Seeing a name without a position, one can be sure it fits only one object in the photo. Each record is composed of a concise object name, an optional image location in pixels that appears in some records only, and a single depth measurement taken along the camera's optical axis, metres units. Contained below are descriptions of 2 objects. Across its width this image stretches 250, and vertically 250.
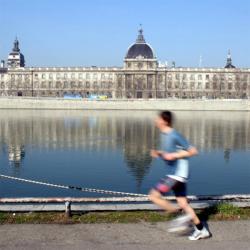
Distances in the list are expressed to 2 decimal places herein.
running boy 7.27
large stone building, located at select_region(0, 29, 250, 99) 144.12
